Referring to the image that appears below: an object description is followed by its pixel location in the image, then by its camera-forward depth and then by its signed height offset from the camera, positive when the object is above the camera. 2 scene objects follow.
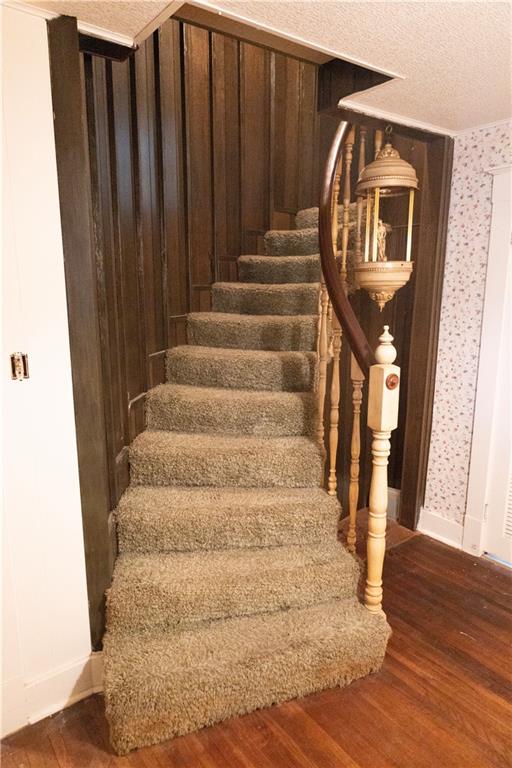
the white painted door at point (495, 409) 2.43 -0.65
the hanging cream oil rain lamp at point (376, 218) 2.04 +0.26
